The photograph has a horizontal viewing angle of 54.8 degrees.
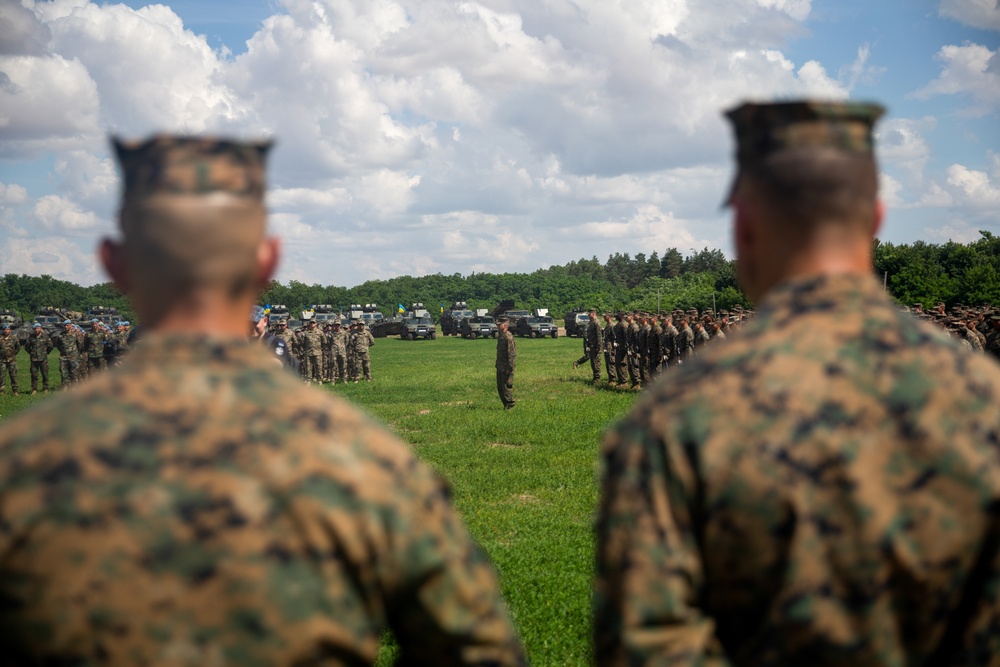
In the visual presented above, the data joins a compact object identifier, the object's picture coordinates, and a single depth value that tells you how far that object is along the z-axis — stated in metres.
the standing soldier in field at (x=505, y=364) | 20.33
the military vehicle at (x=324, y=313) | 58.62
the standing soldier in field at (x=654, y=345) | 24.78
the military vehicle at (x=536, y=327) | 58.16
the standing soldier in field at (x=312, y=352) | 30.34
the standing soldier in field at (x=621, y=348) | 26.36
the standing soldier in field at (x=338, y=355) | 31.39
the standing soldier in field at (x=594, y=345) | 27.33
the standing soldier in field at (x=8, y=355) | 28.64
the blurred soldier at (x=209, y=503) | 1.78
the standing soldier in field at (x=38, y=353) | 28.19
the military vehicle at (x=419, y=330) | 57.06
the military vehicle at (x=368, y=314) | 63.38
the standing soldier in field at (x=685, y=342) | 23.59
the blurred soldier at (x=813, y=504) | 1.94
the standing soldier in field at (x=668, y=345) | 24.17
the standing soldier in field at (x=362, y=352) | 31.14
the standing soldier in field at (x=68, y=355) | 28.66
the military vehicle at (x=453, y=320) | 62.69
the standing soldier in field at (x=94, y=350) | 29.17
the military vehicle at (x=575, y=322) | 57.66
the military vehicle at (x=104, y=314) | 63.25
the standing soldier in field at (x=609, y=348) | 27.17
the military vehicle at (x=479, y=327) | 57.72
